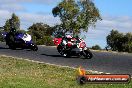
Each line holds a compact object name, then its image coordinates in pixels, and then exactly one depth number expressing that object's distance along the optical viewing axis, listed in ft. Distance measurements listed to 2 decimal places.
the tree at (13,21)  254.06
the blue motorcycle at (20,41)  99.14
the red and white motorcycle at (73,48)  81.00
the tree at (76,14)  221.66
